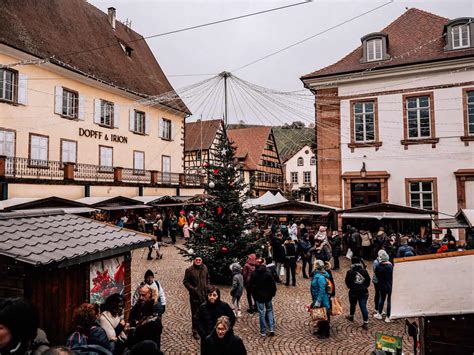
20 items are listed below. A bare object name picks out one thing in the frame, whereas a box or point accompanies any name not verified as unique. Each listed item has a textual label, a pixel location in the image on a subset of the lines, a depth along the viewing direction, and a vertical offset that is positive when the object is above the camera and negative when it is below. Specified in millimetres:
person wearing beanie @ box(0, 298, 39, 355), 2533 -1049
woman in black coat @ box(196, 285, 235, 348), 5008 -1884
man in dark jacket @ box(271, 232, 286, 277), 10656 -2008
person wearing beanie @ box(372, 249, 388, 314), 7650 -2301
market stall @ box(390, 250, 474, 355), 3607 -1281
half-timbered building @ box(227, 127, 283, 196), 44344 +4761
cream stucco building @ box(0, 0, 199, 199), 17250 +5083
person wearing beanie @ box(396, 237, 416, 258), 9316 -1796
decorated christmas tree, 10656 -1136
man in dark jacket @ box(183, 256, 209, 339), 6676 -1924
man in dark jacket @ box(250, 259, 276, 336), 6762 -2121
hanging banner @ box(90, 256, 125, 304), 5270 -1491
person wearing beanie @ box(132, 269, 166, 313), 5902 -1694
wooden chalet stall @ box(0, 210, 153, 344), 4266 -1002
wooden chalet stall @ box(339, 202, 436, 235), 14336 -1297
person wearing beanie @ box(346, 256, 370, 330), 7141 -2073
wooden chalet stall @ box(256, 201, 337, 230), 17150 -1156
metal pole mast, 8398 +2897
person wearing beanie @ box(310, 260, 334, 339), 6789 -2172
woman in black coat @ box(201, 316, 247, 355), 4004 -1875
